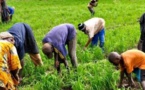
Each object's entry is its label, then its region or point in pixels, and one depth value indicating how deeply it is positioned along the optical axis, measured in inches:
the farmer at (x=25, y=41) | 253.9
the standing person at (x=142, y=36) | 303.9
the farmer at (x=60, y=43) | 254.1
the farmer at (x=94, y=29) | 333.7
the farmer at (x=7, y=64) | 199.5
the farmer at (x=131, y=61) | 237.6
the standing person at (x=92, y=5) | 607.5
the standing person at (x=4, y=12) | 569.0
